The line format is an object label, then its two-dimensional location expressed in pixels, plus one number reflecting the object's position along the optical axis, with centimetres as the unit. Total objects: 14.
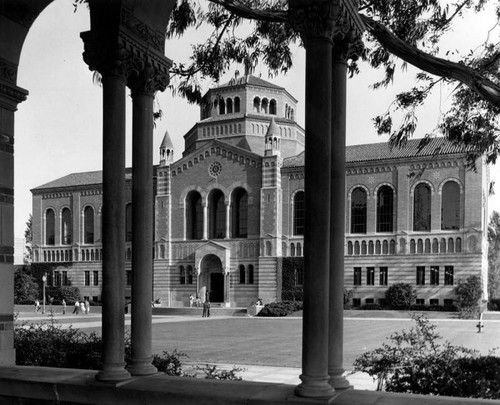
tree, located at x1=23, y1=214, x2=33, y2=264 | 9179
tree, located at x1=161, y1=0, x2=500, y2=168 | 1020
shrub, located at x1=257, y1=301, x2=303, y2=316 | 4369
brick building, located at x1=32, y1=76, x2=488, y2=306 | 4606
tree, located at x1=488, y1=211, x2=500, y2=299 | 7872
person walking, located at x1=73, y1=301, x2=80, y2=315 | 4838
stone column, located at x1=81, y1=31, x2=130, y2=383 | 609
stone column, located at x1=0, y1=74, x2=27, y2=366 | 755
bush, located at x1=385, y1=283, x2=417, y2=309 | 4531
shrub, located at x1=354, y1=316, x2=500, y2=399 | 675
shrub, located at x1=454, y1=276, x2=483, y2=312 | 4315
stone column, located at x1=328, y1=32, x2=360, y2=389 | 567
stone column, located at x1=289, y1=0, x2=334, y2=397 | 505
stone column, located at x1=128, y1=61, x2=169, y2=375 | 641
